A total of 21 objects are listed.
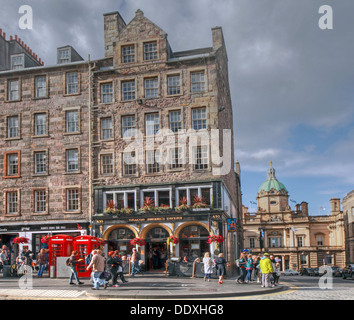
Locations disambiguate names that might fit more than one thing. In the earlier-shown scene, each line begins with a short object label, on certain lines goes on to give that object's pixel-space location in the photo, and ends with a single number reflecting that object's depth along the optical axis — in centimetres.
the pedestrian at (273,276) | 2198
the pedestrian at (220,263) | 2303
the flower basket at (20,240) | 2909
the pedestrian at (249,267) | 2383
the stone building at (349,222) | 7669
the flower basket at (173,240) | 3050
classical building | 8862
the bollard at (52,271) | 2503
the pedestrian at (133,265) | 2758
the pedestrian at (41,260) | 2483
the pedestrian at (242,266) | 2324
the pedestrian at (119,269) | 2006
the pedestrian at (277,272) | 2312
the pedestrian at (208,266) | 2425
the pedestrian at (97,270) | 1864
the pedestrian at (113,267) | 1978
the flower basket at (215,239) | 2867
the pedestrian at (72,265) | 2086
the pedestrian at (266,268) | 2089
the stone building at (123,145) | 3225
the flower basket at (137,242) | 3023
